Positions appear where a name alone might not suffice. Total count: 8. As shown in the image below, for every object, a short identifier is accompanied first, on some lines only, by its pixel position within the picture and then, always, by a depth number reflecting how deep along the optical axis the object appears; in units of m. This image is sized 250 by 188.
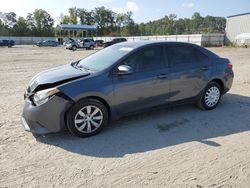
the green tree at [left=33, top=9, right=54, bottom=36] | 64.07
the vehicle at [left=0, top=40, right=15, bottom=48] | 36.36
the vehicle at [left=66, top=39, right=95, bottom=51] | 27.08
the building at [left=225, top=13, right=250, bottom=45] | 32.19
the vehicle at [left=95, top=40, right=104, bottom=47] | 36.18
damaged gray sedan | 3.34
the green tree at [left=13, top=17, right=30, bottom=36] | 60.62
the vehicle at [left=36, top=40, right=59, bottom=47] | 39.89
